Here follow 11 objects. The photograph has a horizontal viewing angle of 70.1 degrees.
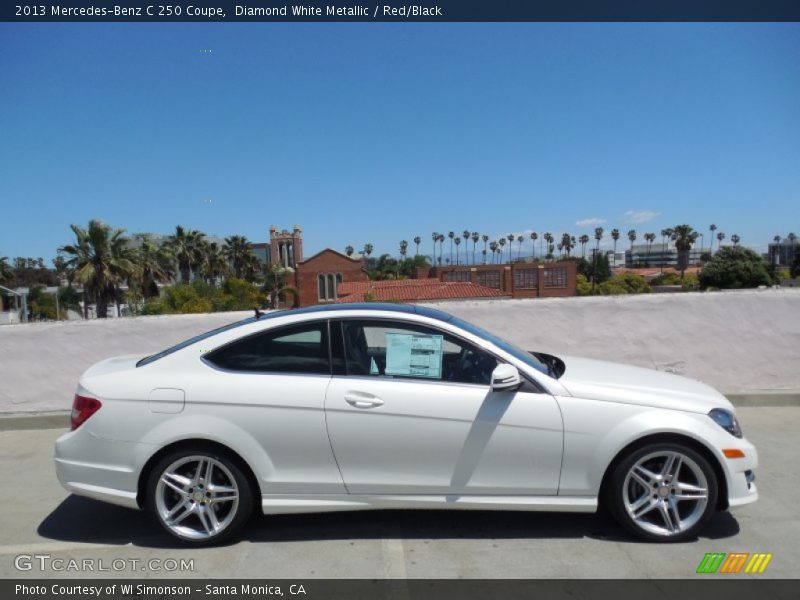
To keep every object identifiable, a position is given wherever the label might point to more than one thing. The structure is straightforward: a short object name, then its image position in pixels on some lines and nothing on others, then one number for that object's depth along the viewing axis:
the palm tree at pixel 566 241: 155.88
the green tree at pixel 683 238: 103.06
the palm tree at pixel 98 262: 44.28
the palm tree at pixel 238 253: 79.12
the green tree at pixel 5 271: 64.50
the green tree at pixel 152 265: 53.66
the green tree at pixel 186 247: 69.81
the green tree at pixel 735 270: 62.75
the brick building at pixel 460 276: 83.25
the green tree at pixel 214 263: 72.31
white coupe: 3.39
